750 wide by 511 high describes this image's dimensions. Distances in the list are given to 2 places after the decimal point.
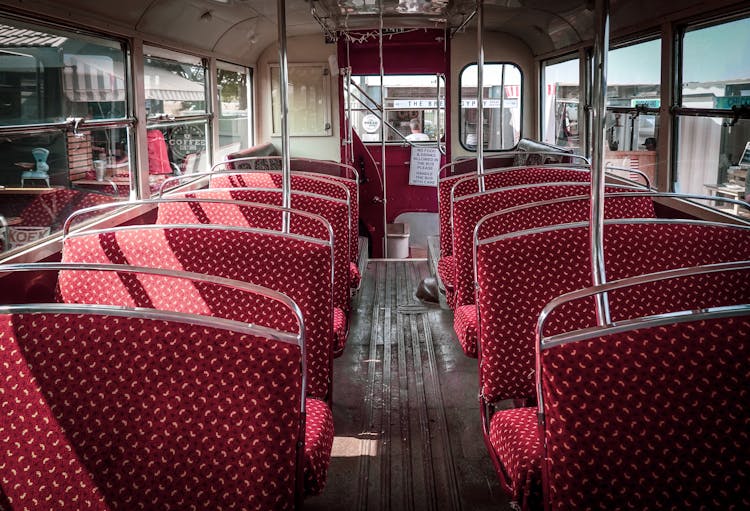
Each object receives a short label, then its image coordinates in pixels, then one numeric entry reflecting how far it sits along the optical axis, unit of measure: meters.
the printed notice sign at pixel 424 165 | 7.20
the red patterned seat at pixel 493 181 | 3.81
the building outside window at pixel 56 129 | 2.92
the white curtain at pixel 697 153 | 3.55
